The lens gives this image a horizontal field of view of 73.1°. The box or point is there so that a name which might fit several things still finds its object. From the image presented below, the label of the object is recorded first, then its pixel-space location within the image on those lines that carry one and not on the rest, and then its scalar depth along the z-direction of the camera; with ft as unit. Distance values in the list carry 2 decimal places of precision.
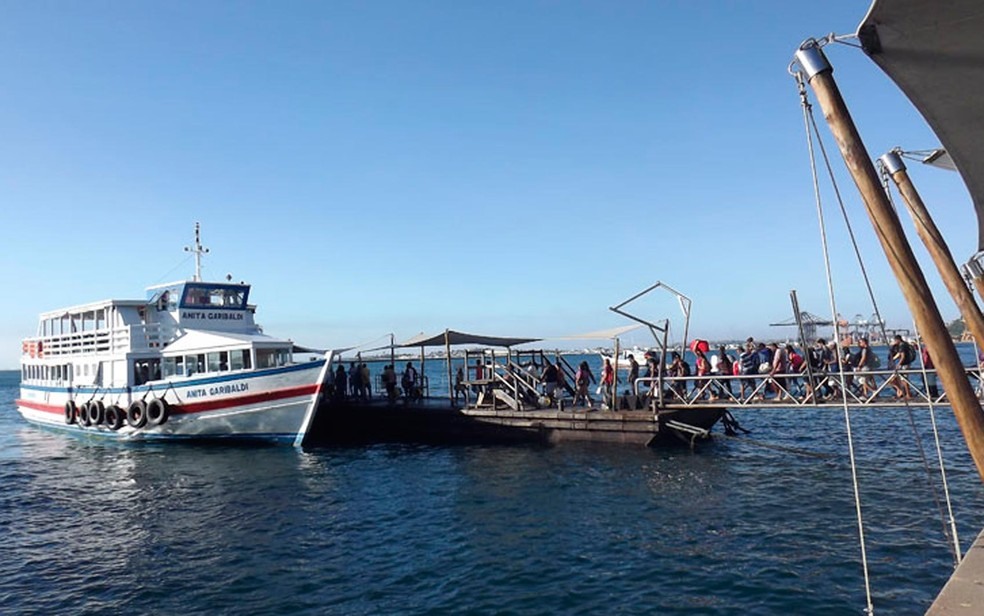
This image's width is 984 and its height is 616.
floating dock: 68.18
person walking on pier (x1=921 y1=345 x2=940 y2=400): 60.29
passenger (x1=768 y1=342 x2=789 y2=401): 63.77
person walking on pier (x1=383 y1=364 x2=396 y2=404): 89.76
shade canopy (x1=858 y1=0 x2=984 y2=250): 12.80
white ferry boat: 76.74
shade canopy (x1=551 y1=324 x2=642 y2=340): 80.08
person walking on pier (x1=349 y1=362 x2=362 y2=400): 96.27
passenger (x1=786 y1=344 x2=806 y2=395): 67.81
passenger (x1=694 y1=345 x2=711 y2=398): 69.28
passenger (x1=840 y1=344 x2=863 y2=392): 61.56
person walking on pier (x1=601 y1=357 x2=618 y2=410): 74.26
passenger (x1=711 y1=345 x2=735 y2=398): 66.78
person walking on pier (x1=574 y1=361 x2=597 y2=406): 77.15
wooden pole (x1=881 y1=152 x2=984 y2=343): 18.86
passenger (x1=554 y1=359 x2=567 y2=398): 81.56
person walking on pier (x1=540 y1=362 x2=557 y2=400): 80.53
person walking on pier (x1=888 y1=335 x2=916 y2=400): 57.16
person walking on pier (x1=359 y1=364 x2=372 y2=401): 95.17
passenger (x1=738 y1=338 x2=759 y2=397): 68.28
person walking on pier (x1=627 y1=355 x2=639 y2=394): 69.62
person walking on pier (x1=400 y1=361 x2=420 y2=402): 93.86
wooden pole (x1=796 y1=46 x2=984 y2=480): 14.06
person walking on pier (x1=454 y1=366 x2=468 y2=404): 85.68
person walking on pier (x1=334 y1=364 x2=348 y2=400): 94.46
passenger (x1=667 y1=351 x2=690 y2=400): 70.23
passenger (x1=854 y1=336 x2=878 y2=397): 59.88
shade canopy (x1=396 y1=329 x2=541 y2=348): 82.07
